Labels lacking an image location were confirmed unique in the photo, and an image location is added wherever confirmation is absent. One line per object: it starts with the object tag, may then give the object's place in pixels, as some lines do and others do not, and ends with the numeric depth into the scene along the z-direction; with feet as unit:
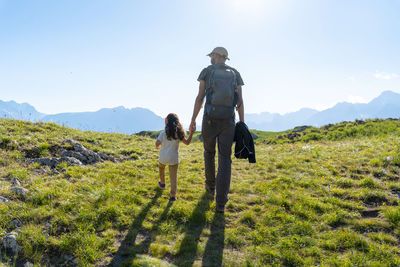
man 20.43
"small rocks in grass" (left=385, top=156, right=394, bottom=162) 31.99
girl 22.98
